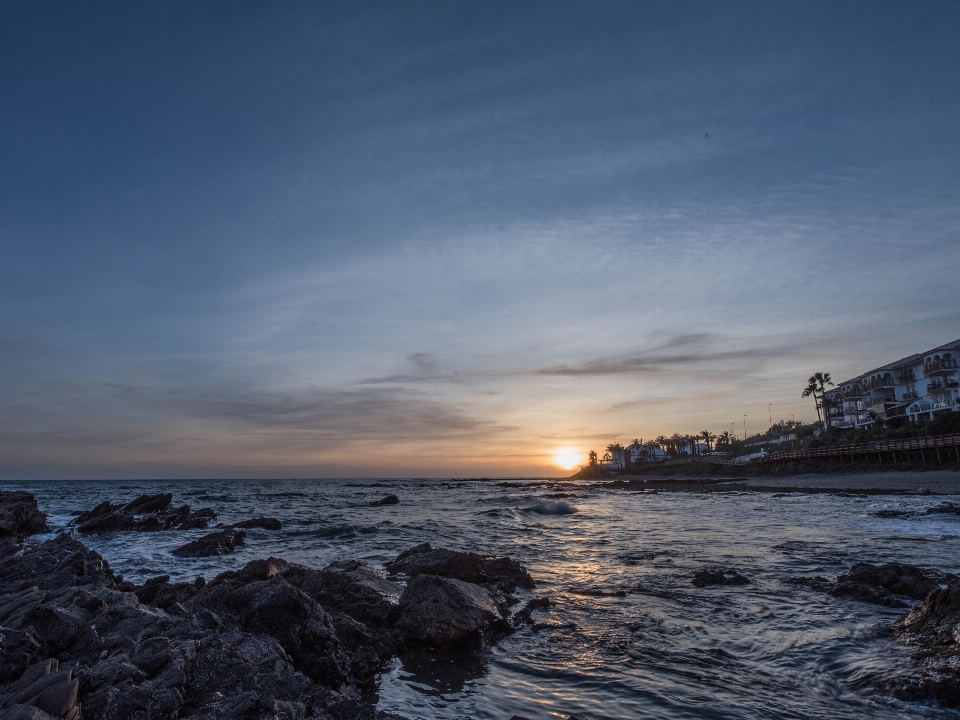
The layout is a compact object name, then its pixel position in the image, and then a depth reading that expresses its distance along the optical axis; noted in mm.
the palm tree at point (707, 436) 186375
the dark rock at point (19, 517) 30458
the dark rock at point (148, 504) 42375
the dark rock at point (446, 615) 10352
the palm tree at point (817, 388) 114256
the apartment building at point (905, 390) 80812
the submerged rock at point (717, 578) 14445
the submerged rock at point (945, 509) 29416
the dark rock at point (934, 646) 7422
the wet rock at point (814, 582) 13609
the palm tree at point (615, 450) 177250
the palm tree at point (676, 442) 187438
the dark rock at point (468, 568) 14172
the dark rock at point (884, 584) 12250
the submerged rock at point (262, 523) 34312
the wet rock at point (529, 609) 11965
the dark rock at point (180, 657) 5664
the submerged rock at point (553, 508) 44706
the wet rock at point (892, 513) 28908
